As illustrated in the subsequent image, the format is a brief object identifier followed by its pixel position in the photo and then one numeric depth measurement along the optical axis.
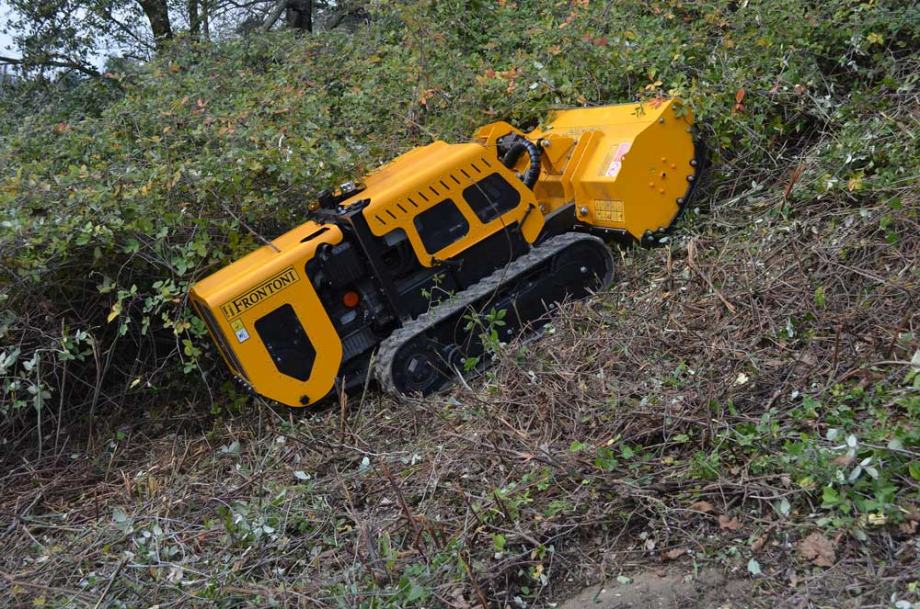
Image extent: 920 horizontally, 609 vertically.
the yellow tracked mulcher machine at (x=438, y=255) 5.79
